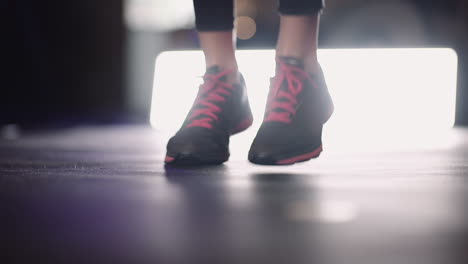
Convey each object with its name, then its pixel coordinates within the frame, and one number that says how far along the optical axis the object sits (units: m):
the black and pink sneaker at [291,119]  1.62
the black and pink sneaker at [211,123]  1.64
